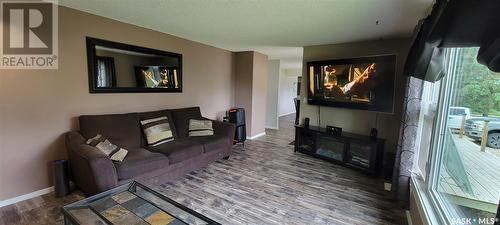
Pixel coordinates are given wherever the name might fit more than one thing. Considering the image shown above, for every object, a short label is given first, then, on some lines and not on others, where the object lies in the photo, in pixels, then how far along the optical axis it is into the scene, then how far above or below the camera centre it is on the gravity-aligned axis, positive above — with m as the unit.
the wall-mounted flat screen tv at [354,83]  3.28 +0.35
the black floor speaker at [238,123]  4.70 -0.53
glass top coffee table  1.50 -0.85
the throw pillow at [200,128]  3.65 -0.52
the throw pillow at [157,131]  3.08 -0.51
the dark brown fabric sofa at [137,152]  2.16 -0.71
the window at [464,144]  1.17 -0.24
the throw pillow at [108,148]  2.39 -0.61
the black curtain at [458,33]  0.86 +0.38
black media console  3.34 -0.76
